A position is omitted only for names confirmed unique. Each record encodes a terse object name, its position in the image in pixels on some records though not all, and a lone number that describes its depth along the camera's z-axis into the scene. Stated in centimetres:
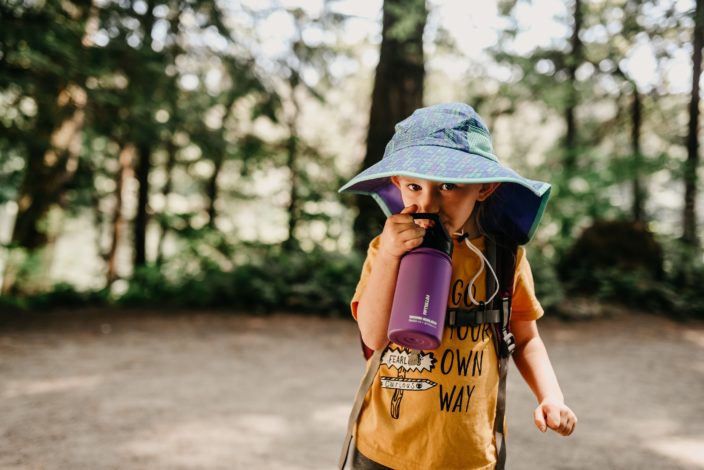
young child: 139
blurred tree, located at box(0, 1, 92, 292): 599
